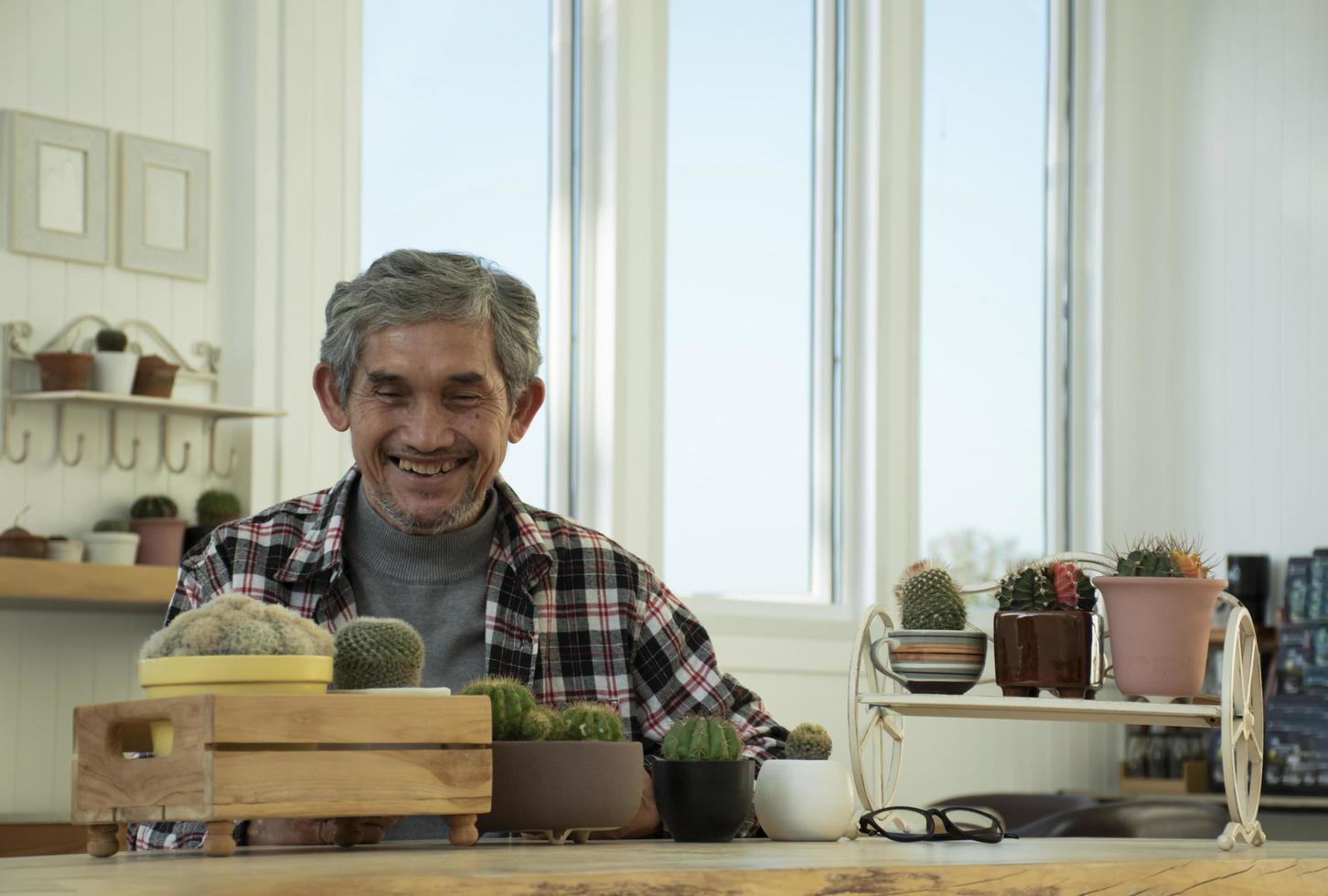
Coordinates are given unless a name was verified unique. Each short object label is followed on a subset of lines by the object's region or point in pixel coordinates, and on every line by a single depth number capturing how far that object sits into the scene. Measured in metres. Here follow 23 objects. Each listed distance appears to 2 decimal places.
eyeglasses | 2.14
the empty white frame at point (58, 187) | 4.11
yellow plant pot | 1.83
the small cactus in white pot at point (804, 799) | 2.14
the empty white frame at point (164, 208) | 4.29
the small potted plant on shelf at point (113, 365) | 4.09
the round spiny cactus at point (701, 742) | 2.09
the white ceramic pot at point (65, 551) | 3.96
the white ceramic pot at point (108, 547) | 4.04
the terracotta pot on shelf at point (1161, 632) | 2.18
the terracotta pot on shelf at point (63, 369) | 4.04
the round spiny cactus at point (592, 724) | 1.99
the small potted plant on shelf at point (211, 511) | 4.24
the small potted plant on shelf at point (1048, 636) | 2.19
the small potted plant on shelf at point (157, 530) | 4.14
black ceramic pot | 2.07
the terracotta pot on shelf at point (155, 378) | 4.16
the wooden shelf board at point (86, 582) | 3.83
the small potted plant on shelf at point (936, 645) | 2.25
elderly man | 2.35
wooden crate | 1.79
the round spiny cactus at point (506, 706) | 1.97
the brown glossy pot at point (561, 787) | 1.96
